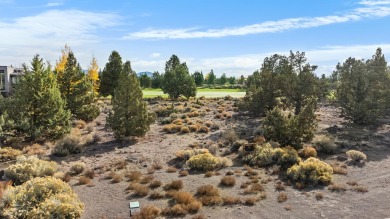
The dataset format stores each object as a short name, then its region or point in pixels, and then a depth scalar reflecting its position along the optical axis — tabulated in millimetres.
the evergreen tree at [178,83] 60500
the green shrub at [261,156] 22031
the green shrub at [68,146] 24969
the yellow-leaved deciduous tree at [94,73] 57794
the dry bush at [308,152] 23425
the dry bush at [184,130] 32756
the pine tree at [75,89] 35000
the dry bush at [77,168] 20645
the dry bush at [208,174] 19950
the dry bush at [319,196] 16491
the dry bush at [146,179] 18848
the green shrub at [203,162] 21348
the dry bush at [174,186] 17781
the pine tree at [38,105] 27344
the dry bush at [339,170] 20258
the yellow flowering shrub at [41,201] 13445
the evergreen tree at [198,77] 132000
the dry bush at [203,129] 33125
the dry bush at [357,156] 22812
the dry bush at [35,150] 25000
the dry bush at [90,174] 19734
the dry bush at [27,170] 18484
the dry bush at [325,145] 24641
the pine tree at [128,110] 28203
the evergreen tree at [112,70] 53312
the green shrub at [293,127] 25422
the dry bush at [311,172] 18562
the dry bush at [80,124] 35000
